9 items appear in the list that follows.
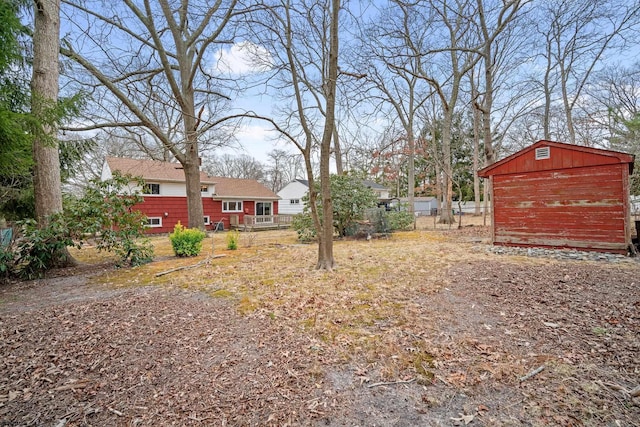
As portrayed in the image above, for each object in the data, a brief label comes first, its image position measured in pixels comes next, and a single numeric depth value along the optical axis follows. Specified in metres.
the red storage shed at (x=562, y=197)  6.37
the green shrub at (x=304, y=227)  10.77
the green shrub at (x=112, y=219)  5.66
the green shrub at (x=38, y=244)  5.12
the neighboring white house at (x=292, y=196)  27.06
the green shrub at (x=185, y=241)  7.43
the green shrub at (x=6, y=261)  4.76
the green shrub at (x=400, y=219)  12.67
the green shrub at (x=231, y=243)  8.79
